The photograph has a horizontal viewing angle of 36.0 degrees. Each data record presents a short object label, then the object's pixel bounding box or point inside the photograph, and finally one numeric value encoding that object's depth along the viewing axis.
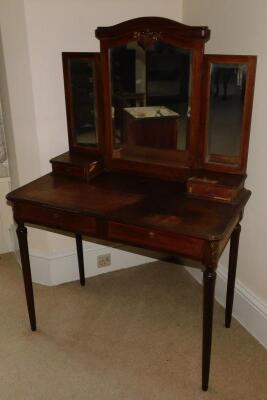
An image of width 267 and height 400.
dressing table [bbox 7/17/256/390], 1.63
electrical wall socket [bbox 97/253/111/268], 2.57
